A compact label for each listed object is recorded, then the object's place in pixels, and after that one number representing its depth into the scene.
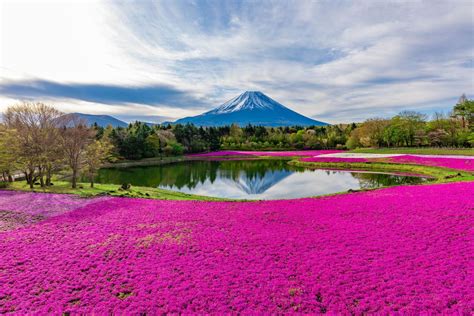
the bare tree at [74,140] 26.23
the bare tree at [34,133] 24.33
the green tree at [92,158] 28.06
